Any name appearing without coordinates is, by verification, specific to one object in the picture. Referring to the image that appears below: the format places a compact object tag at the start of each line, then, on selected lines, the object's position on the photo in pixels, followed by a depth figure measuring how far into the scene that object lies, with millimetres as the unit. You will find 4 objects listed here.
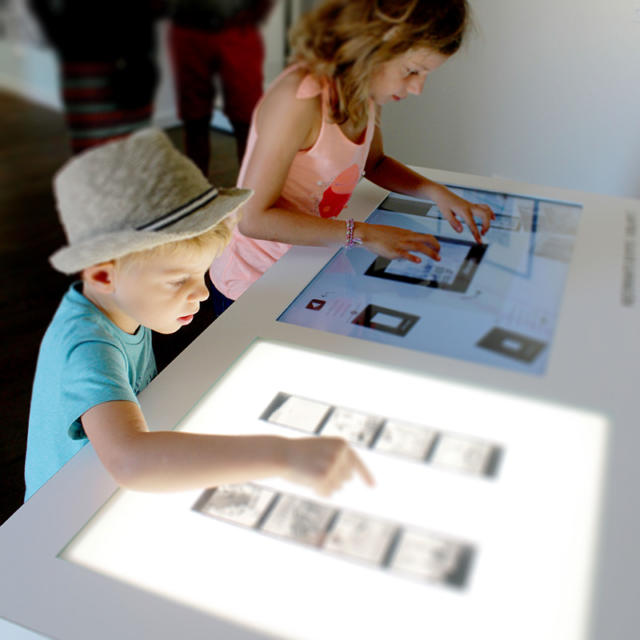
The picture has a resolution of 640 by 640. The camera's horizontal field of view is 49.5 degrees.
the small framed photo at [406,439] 724
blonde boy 622
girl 790
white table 590
